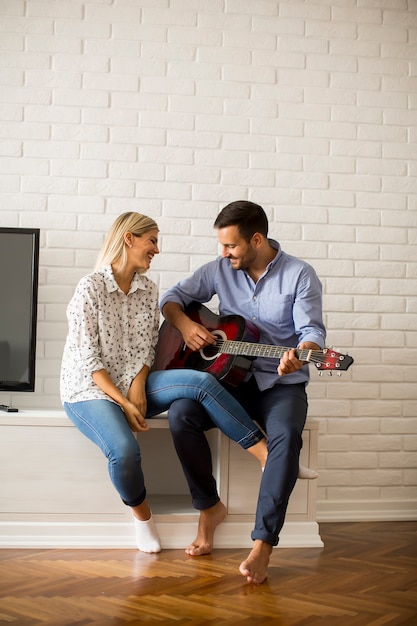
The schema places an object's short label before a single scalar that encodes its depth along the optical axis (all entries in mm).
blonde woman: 2682
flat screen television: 3059
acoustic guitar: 2619
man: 2574
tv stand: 2816
